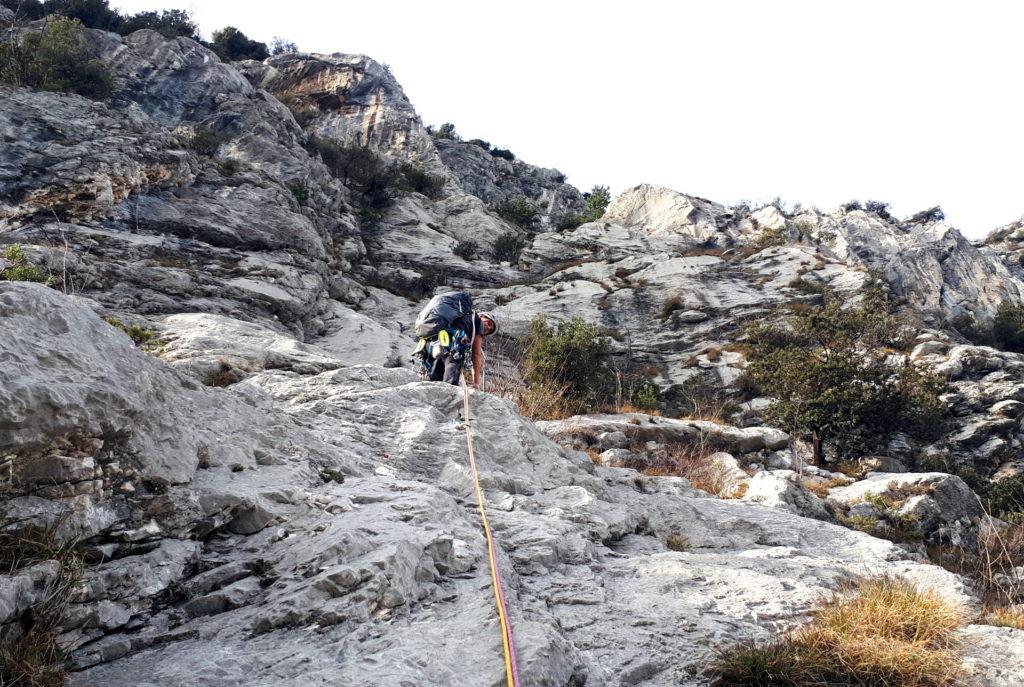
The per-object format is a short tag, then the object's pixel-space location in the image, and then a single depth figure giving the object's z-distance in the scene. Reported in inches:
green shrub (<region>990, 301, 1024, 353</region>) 1261.1
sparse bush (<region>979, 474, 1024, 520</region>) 542.9
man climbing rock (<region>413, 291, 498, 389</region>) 358.9
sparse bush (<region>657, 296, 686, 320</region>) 1043.9
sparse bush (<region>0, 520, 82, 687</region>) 93.6
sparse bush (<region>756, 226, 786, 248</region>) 1465.3
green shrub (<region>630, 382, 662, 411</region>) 644.1
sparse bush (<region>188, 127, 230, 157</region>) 1065.9
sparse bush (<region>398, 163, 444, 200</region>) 1557.6
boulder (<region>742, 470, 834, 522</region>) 335.4
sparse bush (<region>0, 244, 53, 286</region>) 329.1
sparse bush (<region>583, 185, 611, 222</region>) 1930.4
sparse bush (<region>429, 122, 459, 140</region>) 2210.9
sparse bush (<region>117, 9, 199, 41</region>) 1509.6
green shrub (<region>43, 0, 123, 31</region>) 1435.8
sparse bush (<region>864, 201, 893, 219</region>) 2506.2
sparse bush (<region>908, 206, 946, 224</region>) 2524.6
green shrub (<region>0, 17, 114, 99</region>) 853.8
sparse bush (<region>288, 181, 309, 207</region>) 1034.3
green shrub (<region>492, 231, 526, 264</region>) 1302.9
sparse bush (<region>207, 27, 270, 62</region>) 1803.3
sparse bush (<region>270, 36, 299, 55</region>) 2033.7
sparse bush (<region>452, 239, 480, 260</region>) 1232.2
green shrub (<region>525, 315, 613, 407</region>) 611.5
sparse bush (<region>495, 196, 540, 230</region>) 1678.2
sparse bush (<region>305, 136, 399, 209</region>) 1390.3
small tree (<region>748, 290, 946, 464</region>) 665.6
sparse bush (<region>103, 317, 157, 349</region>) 320.2
